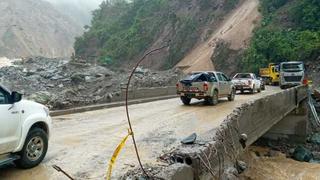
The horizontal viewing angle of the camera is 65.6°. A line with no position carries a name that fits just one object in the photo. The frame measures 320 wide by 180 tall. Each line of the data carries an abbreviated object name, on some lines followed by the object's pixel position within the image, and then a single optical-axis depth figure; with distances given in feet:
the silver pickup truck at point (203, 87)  38.26
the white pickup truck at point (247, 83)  57.37
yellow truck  84.77
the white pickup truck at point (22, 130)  13.08
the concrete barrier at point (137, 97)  36.62
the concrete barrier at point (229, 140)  13.95
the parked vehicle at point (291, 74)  69.35
